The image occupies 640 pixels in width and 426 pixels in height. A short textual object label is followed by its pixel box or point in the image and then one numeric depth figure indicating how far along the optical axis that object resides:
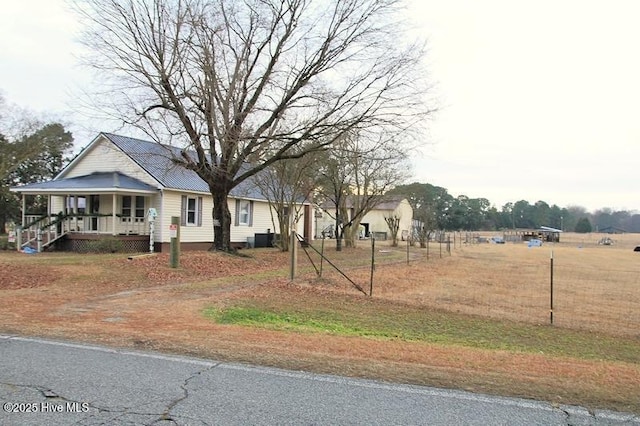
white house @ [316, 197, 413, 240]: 62.73
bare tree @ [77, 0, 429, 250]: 18.48
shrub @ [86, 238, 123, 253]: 22.81
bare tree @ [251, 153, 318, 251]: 27.20
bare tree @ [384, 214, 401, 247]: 44.88
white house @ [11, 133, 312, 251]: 23.88
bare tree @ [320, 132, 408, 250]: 33.03
